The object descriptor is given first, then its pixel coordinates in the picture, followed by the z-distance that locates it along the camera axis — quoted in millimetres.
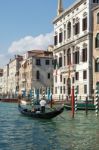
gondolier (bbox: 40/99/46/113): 15670
